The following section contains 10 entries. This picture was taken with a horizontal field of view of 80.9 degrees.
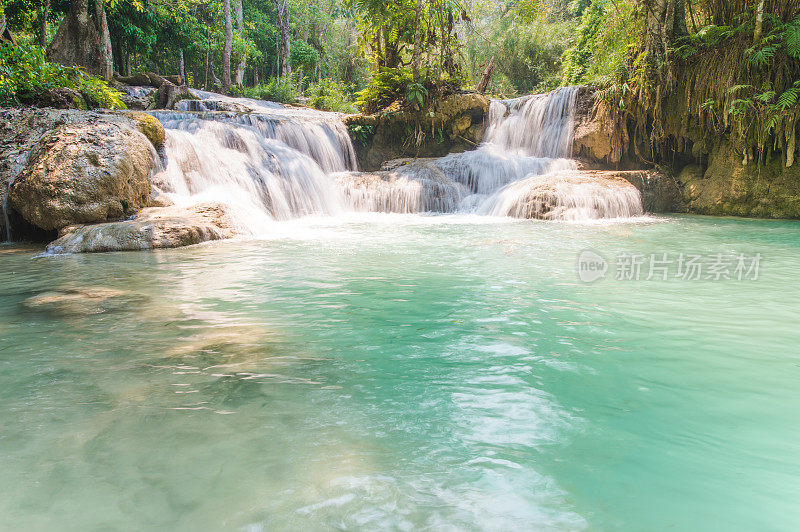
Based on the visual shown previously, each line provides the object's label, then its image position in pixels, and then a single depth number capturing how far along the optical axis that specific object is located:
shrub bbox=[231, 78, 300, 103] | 21.53
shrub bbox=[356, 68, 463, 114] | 13.98
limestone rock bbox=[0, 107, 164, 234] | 7.76
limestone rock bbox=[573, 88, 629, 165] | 12.17
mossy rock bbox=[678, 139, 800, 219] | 10.00
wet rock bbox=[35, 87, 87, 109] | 9.67
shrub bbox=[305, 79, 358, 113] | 21.48
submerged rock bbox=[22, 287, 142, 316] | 3.64
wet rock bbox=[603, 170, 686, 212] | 10.90
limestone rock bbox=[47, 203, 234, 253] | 6.54
